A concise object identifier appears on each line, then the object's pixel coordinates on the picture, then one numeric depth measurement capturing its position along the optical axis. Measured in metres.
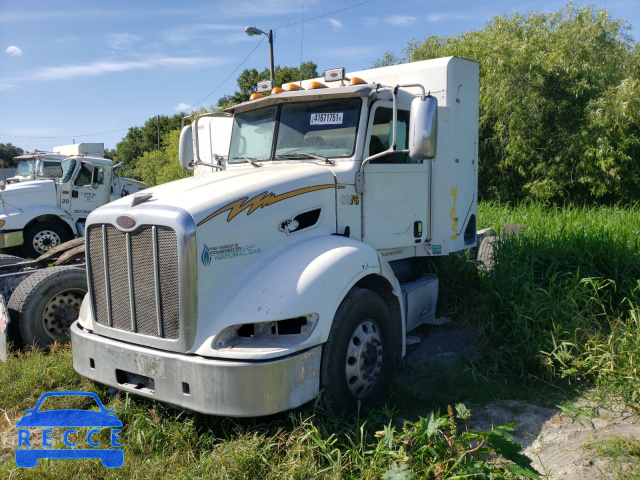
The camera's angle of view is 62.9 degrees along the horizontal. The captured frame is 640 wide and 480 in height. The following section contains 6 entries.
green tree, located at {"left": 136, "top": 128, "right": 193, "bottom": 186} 21.99
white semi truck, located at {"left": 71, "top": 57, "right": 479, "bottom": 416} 3.31
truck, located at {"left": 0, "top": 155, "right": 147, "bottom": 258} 11.27
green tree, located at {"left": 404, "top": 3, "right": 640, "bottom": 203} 12.48
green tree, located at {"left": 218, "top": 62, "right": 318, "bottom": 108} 26.66
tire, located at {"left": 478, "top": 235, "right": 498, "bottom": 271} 6.33
